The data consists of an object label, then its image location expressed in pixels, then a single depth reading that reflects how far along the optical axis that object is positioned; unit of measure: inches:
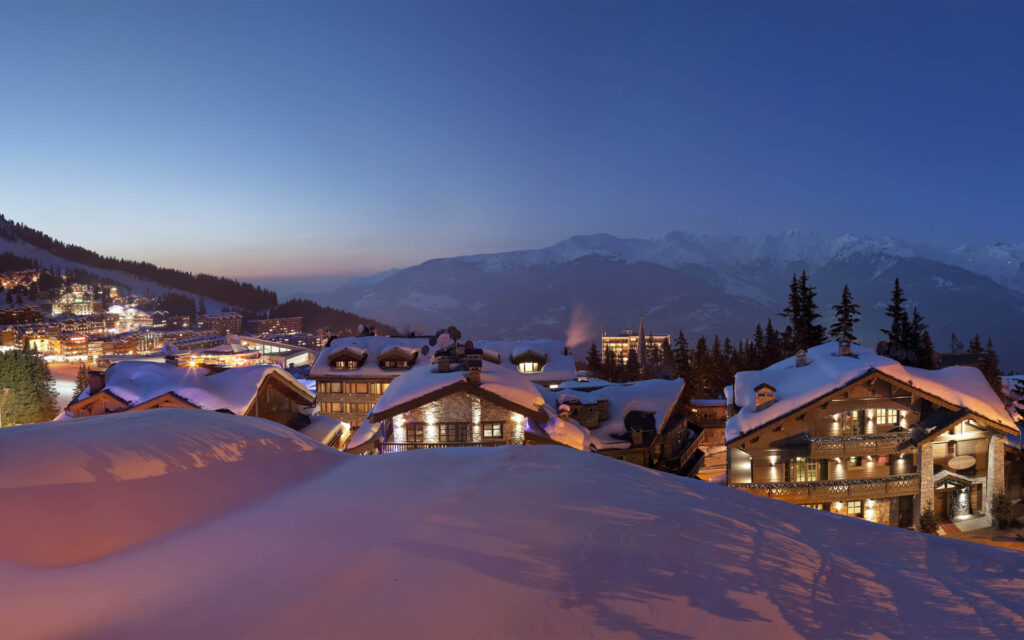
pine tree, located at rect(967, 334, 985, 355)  2262.8
